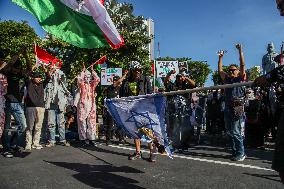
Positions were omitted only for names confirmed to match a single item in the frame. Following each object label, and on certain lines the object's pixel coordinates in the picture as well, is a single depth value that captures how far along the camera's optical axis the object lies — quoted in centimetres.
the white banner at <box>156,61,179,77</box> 1006
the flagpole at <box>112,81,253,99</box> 274
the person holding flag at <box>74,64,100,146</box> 628
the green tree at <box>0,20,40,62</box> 2306
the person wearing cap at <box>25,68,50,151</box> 542
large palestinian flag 373
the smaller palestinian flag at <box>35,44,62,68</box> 654
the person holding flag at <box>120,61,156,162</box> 495
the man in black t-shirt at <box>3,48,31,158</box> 489
